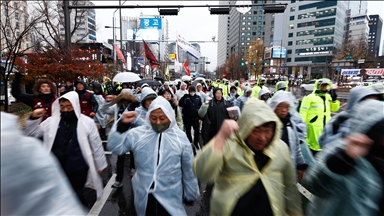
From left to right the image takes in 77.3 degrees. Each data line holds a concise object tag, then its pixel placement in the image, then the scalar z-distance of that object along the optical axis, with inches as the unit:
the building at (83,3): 701.6
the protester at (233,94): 369.0
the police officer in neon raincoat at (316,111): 208.1
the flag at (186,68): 750.5
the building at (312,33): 3218.5
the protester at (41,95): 192.1
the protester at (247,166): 67.7
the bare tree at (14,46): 479.1
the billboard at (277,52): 3649.1
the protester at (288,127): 124.8
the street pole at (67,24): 355.2
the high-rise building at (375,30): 7076.8
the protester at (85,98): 241.1
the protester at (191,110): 276.1
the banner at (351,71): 1138.7
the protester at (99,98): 268.8
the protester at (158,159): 91.4
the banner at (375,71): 867.4
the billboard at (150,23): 1400.1
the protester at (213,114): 218.8
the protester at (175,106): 206.5
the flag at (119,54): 673.5
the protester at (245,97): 322.6
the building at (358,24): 4301.2
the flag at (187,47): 621.4
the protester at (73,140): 116.9
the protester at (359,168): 56.4
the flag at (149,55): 557.0
